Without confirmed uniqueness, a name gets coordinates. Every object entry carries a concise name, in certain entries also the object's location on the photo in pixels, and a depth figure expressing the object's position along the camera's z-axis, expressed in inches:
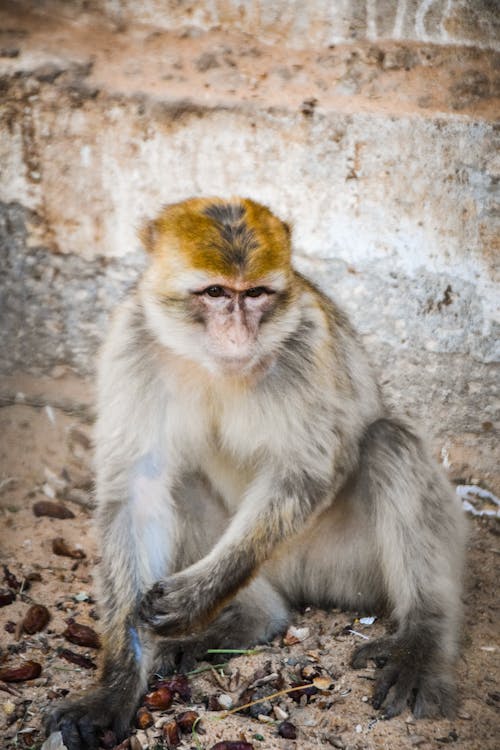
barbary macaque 203.9
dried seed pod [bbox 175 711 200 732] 198.8
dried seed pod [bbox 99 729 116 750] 195.8
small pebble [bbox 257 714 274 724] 205.5
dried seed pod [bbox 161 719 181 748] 194.5
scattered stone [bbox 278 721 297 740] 198.7
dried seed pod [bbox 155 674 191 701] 212.5
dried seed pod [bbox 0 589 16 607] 247.1
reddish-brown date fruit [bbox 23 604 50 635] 237.1
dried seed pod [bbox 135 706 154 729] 202.5
